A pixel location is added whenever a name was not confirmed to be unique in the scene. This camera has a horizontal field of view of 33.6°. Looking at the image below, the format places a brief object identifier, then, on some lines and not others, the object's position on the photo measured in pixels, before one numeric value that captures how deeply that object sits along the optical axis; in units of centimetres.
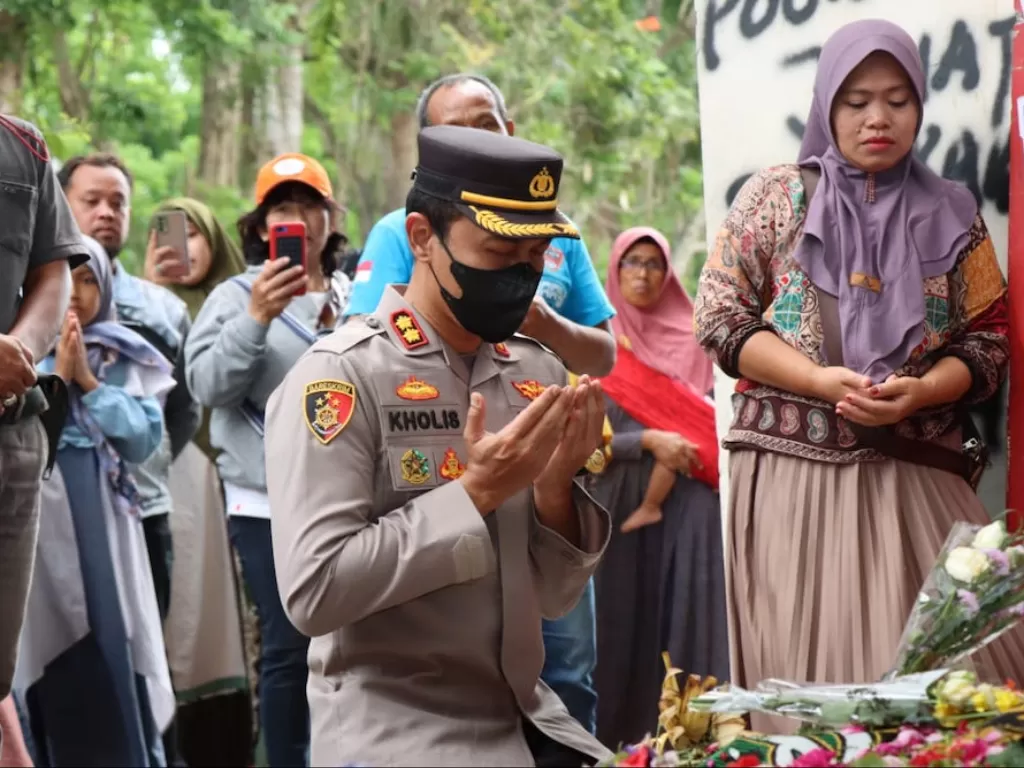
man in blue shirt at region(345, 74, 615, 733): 444
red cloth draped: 675
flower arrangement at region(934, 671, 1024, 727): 253
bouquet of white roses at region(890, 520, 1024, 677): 272
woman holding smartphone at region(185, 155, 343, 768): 524
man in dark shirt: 393
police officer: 279
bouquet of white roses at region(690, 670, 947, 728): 254
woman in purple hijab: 405
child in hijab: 522
